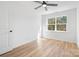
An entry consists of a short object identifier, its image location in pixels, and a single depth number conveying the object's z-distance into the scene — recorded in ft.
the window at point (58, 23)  9.77
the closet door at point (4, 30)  5.39
